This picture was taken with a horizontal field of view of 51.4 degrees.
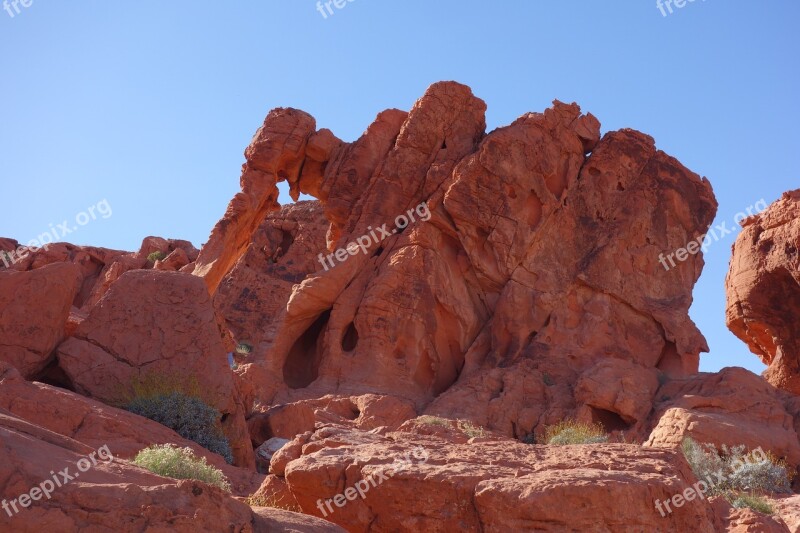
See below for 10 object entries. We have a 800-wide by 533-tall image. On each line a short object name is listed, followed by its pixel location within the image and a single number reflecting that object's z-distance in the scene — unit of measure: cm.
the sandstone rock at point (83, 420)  1011
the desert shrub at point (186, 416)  1222
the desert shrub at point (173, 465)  724
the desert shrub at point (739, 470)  1397
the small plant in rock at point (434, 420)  1791
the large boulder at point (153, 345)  1294
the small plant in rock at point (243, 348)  3128
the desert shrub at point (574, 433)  1645
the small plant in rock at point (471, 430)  1610
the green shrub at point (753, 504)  1139
